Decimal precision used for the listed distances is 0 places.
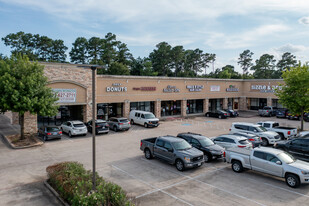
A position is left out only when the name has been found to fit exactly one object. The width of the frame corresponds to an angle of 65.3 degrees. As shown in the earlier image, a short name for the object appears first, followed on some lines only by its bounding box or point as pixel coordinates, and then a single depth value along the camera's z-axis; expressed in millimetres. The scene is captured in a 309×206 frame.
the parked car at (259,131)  21797
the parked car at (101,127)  25625
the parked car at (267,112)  42750
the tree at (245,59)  99125
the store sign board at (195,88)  42594
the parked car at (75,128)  24719
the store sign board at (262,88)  47106
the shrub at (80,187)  9180
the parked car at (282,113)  39959
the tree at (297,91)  25688
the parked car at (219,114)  40281
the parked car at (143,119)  30656
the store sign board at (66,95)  27956
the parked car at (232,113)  42156
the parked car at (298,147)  16703
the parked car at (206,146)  16719
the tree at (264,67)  88438
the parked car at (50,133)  22953
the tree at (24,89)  20344
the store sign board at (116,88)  33000
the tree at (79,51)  76688
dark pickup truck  14828
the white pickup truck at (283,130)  23547
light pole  10141
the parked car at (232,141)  18234
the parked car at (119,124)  27688
